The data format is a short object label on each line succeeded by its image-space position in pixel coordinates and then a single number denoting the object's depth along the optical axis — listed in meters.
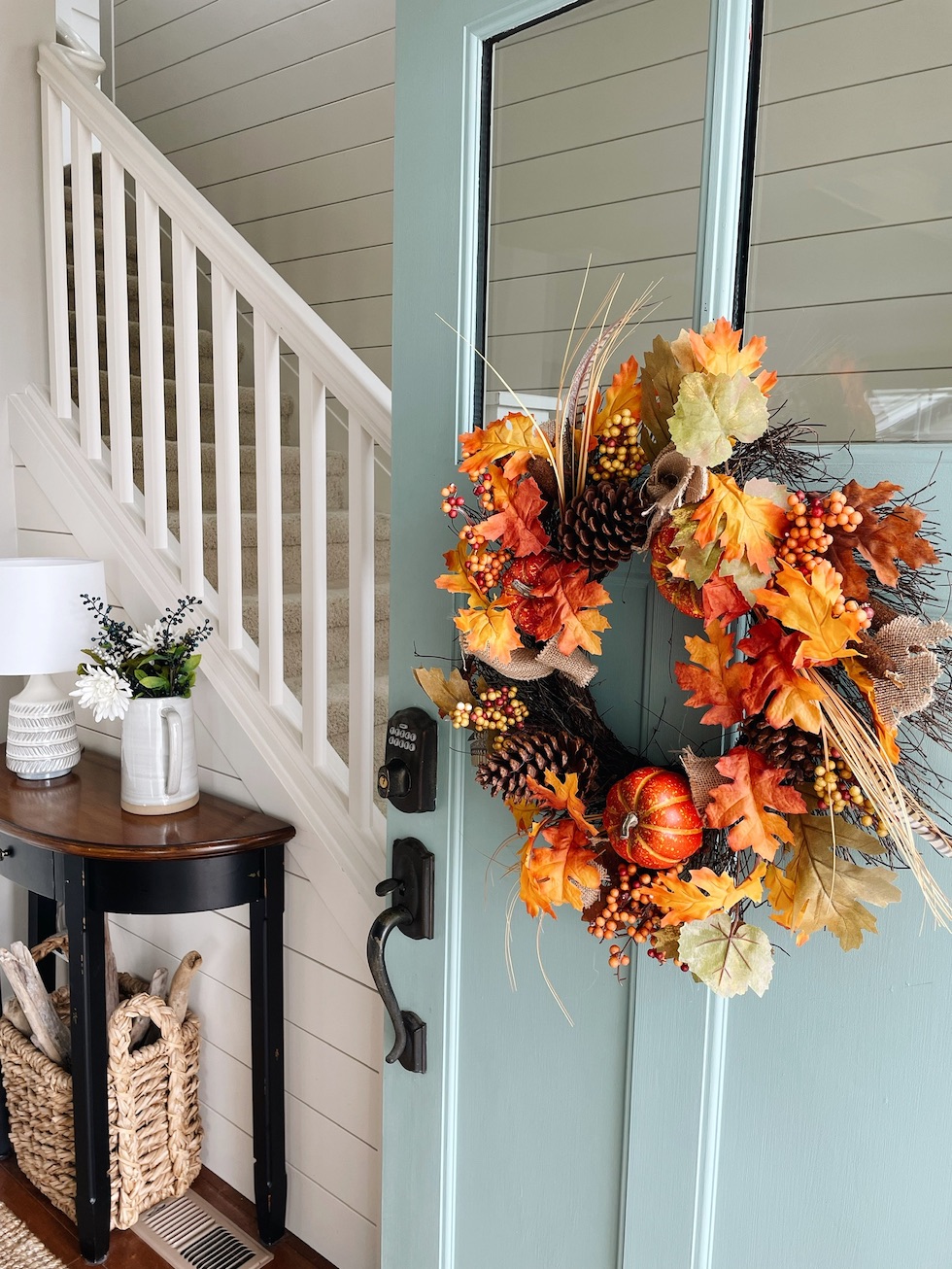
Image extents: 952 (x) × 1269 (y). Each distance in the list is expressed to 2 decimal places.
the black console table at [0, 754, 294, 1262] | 1.68
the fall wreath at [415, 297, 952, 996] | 0.73
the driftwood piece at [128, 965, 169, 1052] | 1.98
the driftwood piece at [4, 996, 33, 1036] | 2.04
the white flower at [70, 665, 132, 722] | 1.67
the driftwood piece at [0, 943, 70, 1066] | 1.95
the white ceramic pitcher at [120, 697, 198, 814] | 1.73
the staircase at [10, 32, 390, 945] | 1.61
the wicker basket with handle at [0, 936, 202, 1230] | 1.87
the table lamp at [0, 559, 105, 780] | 1.77
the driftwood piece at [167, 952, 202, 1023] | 1.95
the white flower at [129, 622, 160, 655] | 1.75
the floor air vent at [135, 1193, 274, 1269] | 1.83
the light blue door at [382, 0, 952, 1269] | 0.84
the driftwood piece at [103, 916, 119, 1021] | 2.02
